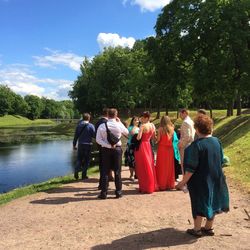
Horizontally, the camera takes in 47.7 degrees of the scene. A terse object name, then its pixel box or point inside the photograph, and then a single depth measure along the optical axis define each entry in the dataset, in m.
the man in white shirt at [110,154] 7.08
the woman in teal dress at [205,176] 4.52
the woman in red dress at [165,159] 7.69
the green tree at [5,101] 92.41
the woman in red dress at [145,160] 7.42
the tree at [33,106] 110.91
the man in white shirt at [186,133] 7.49
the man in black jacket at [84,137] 9.16
